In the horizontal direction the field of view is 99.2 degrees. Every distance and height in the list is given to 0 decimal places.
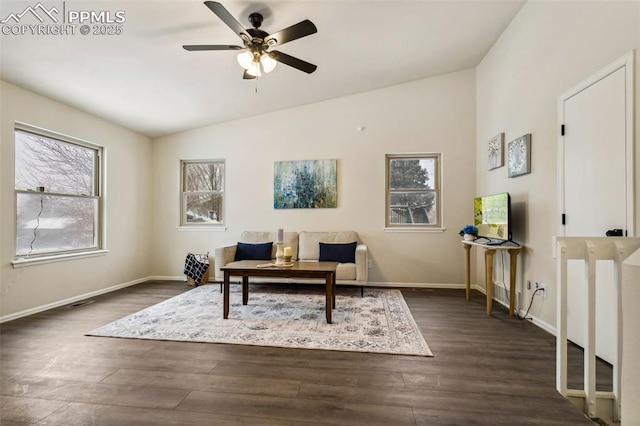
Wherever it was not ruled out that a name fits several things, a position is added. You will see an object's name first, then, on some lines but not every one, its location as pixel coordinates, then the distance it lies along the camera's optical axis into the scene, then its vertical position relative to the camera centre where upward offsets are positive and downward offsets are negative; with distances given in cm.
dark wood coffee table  282 -64
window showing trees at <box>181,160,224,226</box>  489 +34
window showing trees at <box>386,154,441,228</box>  443 +35
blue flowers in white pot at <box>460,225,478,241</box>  359 -27
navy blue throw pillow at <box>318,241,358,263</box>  399 -60
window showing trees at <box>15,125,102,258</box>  312 +23
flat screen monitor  303 -5
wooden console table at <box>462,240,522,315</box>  300 -62
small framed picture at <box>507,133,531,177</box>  298 +65
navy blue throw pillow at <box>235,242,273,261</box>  420 -61
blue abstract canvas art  452 +47
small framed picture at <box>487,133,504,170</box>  354 +81
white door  193 +27
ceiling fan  213 +142
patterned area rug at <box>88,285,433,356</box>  240 -115
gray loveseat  396 -50
